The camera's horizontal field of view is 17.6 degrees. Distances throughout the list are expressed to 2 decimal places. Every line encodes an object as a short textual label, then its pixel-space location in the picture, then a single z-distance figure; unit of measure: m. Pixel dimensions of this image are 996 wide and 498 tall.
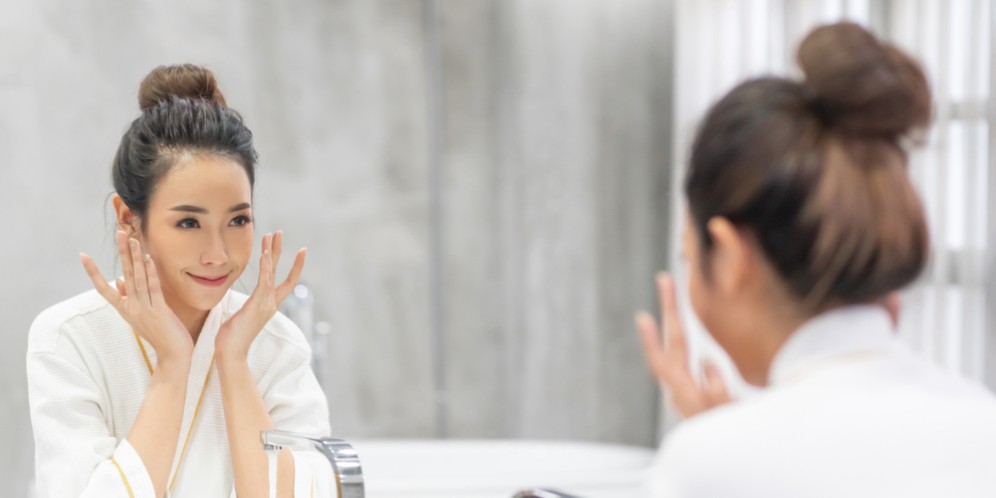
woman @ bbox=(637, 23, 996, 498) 3.32
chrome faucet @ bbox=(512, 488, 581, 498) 3.77
